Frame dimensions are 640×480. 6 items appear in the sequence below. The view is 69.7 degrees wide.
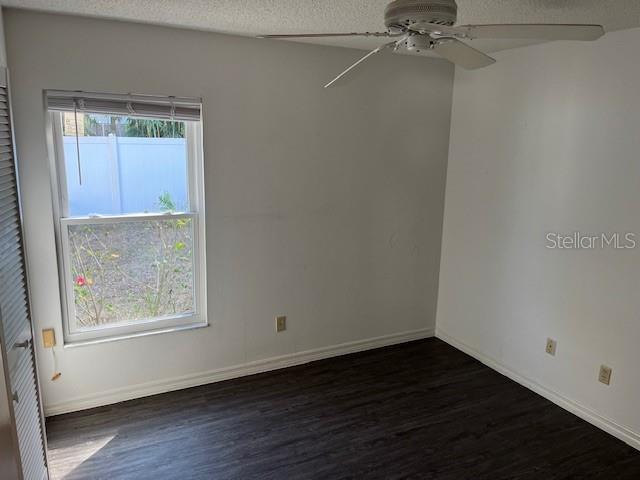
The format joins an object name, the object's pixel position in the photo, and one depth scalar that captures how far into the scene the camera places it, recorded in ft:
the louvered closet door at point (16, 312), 5.47
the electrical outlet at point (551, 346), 9.88
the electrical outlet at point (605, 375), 8.86
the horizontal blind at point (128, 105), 8.17
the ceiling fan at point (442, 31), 4.36
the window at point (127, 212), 8.64
